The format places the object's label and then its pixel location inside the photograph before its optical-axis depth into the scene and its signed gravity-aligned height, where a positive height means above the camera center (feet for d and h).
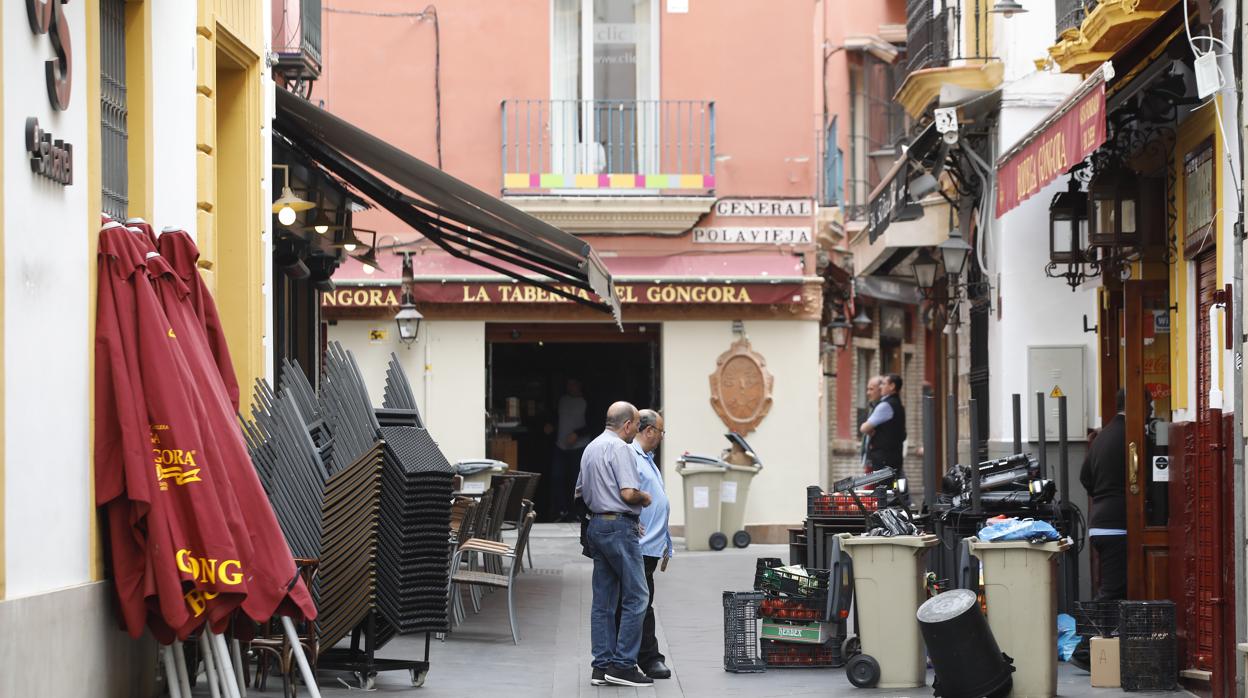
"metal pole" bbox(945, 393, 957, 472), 64.43 -2.86
